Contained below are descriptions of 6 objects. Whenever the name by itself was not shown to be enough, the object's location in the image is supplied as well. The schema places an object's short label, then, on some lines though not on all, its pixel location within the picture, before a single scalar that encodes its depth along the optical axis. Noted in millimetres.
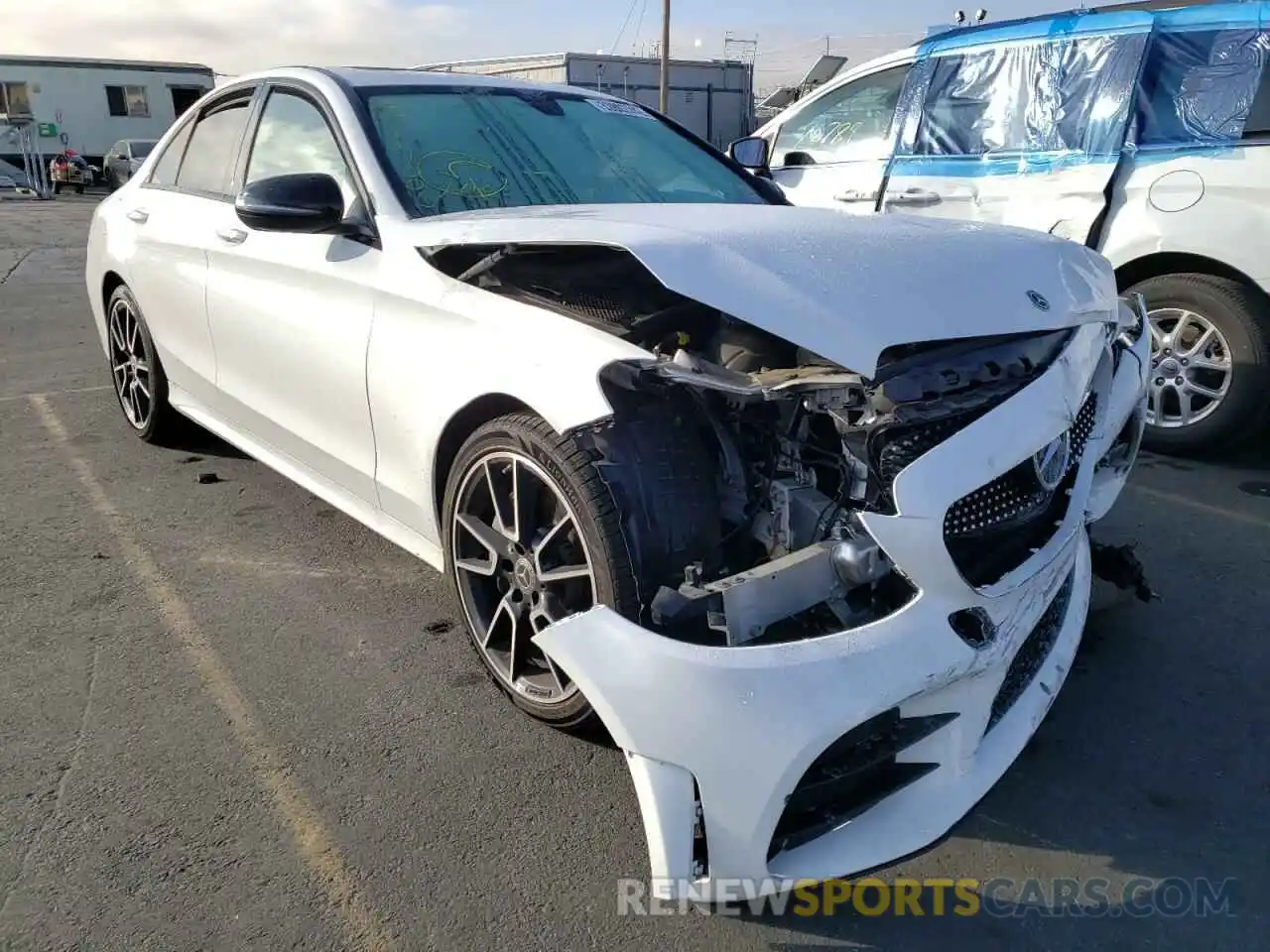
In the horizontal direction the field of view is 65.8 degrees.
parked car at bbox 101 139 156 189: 24016
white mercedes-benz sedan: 1820
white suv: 4402
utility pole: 24438
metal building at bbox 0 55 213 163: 28875
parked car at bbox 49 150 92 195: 27797
